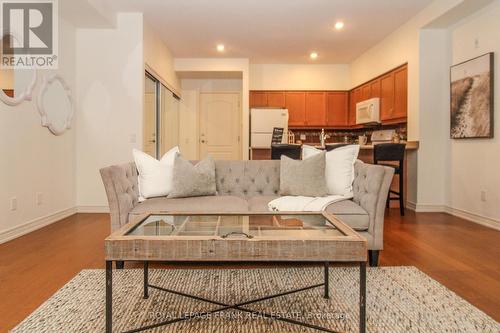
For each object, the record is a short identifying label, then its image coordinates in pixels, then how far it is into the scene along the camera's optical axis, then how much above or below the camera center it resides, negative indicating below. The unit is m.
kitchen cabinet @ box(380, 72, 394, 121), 5.86 +1.16
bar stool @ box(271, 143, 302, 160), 4.40 +0.17
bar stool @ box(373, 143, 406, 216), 4.74 +0.12
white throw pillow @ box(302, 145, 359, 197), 3.02 -0.05
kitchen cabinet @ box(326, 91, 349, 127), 7.79 +1.26
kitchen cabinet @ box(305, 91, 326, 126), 7.77 +1.25
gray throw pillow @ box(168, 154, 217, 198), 2.98 -0.14
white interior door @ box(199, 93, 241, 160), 8.41 +0.90
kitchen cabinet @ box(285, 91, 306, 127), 7.74 +1.27
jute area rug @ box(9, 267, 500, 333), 1.74 -0.78
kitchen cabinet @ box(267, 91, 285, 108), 7.74 +1.43
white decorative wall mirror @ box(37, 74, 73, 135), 3.99 +0.71
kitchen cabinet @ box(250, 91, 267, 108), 7.74 +1.42
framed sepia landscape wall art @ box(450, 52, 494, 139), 4.10 +0.82
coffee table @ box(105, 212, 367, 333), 1.47 -0.35
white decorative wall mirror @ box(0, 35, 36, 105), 3.34 +0.80
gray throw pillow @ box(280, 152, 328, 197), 3.00 -0.12
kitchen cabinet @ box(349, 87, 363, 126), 7.27 +1.31
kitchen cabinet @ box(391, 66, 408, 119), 5.38 +1.12
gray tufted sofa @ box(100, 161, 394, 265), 2.52 -0.30
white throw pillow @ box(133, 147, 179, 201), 2.99 -0.11
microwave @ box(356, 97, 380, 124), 6.31 +0.99
